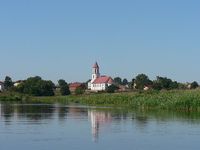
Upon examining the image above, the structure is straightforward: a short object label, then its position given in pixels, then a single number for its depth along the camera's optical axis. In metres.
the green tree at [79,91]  156.45
